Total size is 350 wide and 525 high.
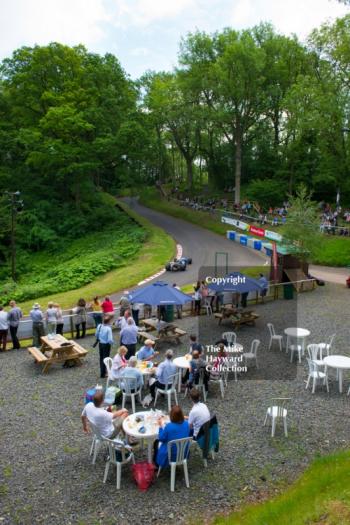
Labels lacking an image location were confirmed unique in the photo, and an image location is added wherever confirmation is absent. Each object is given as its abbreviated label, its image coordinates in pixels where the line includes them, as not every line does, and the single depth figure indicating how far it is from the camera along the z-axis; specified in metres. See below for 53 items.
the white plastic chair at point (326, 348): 12.63
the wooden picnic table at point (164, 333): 15.28
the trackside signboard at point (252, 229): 35.16
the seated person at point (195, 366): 10.75
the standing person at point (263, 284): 20.00
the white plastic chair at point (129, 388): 10.29
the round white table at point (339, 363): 11.28
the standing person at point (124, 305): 16.33
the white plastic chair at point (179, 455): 7.51
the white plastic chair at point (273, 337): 14.55
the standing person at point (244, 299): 19.86
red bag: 7.46
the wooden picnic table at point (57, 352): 13.04
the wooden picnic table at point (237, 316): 16.92
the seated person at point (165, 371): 10.39
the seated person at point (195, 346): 11.81
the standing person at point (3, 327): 14.57
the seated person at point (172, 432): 7.62
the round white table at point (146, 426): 8.10
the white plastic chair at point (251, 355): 12.70
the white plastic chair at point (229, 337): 14.18
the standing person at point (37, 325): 14.88
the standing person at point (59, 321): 15.24
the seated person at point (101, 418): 7.97
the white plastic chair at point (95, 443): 8.09
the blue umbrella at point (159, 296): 14.29
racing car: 27.66
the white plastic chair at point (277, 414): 9.09
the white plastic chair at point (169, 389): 10.49
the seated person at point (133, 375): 10.27
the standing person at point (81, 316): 15.94
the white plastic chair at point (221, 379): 11.08
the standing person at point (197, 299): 18.44
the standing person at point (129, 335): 12.80
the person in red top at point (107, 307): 16.48
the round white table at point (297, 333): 13.77
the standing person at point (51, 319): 15.05
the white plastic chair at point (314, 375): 11.27
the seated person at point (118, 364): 10.72
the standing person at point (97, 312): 16.73
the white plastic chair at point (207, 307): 18.84
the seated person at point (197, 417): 8.06
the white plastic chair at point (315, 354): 11.95
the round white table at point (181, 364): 11.37
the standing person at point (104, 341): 12.33
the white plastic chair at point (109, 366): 11.16
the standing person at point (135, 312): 17.14
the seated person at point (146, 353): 11.84
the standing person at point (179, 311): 18.41
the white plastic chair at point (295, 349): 13.52
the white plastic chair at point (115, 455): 7.65
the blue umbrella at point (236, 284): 15.70
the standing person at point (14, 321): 14.84
